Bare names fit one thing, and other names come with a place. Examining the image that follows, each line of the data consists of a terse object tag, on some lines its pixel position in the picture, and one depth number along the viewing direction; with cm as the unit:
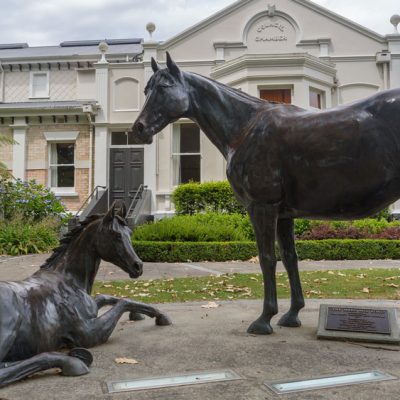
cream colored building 1716
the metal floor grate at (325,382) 231
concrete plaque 329
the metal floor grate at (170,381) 236
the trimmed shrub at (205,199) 1520
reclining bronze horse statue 250
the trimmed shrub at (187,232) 1159
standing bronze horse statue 317
